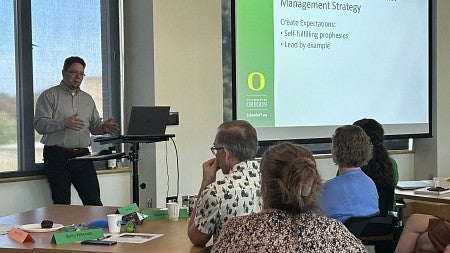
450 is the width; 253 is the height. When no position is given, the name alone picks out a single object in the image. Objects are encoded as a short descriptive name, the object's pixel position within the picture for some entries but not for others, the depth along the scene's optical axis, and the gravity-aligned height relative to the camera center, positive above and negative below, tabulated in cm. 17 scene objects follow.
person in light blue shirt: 338 -41
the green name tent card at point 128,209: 330 -52
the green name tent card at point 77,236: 271 -54
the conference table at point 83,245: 263 -57
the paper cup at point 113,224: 294 -52
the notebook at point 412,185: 472 -60
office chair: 370 -70
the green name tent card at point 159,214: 338 -56
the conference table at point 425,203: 432 -84
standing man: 484 -23
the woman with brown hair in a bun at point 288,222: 208 -38
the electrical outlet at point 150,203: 542 -80
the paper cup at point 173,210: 334 -53
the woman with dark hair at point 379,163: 404 -37
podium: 433 -22
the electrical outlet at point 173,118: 536 -9
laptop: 437 -11
